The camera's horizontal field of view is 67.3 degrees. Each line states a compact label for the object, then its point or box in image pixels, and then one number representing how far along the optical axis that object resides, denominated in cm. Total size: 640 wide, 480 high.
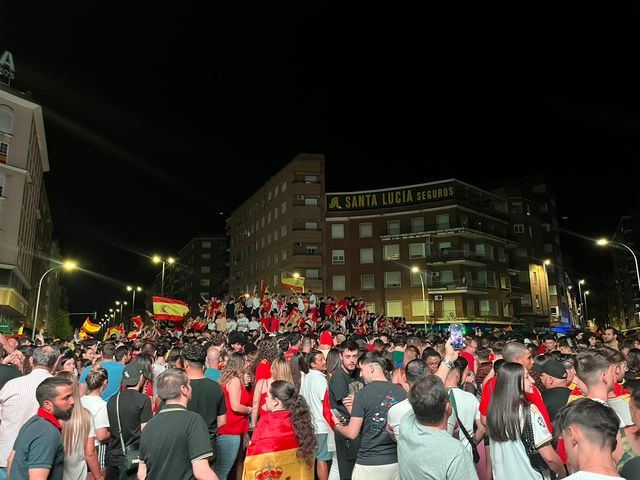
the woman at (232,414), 650
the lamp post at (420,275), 5041
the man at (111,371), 802
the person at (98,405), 595
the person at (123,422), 598
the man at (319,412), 695
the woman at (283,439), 458
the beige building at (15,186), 3959
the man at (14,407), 568
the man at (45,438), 402
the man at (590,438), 273
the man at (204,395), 593
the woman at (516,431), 432
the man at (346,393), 612
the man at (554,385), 559
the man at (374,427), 511
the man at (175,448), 413
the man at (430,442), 362
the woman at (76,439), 445
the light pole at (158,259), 3472
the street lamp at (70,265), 3259
